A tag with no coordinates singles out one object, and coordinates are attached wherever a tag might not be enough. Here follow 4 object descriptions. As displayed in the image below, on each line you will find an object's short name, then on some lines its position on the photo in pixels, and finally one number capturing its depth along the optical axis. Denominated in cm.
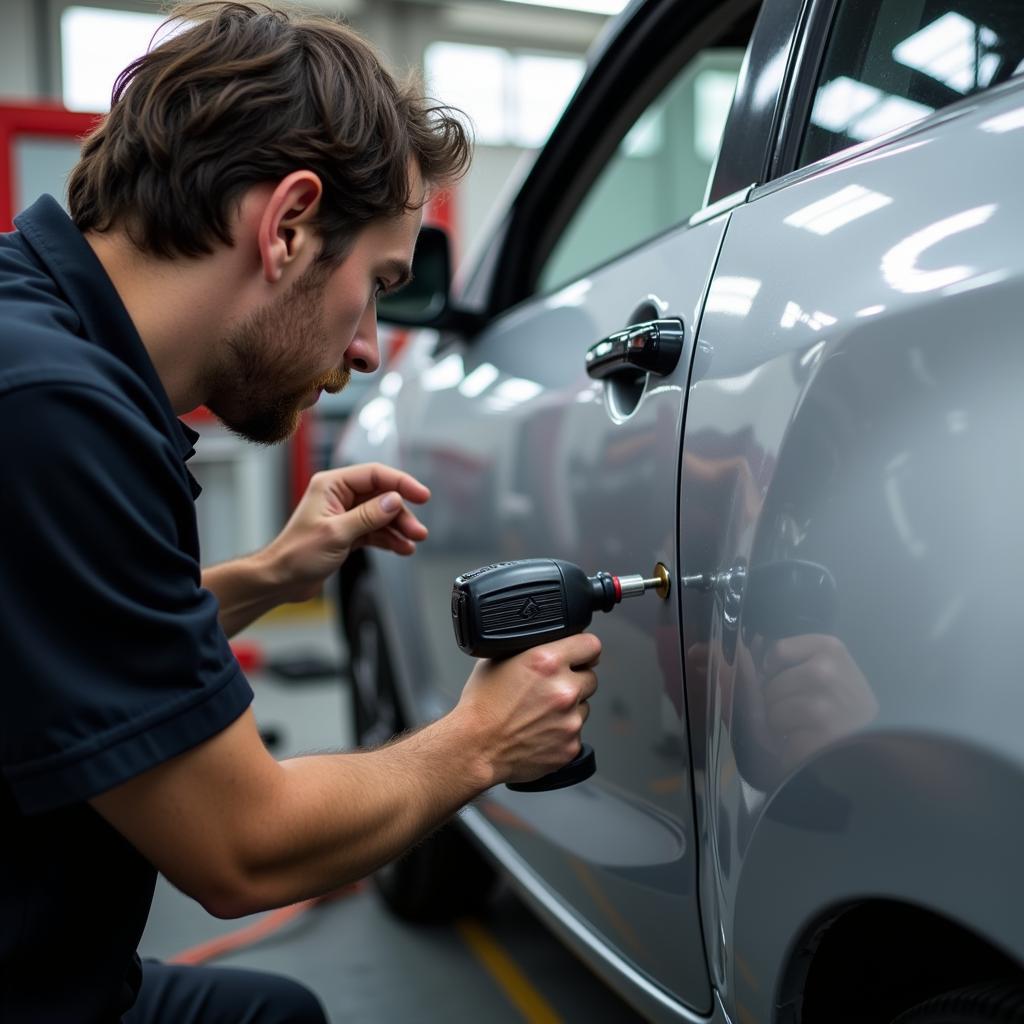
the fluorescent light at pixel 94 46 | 704
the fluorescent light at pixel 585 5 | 795
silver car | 71
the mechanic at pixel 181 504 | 77
